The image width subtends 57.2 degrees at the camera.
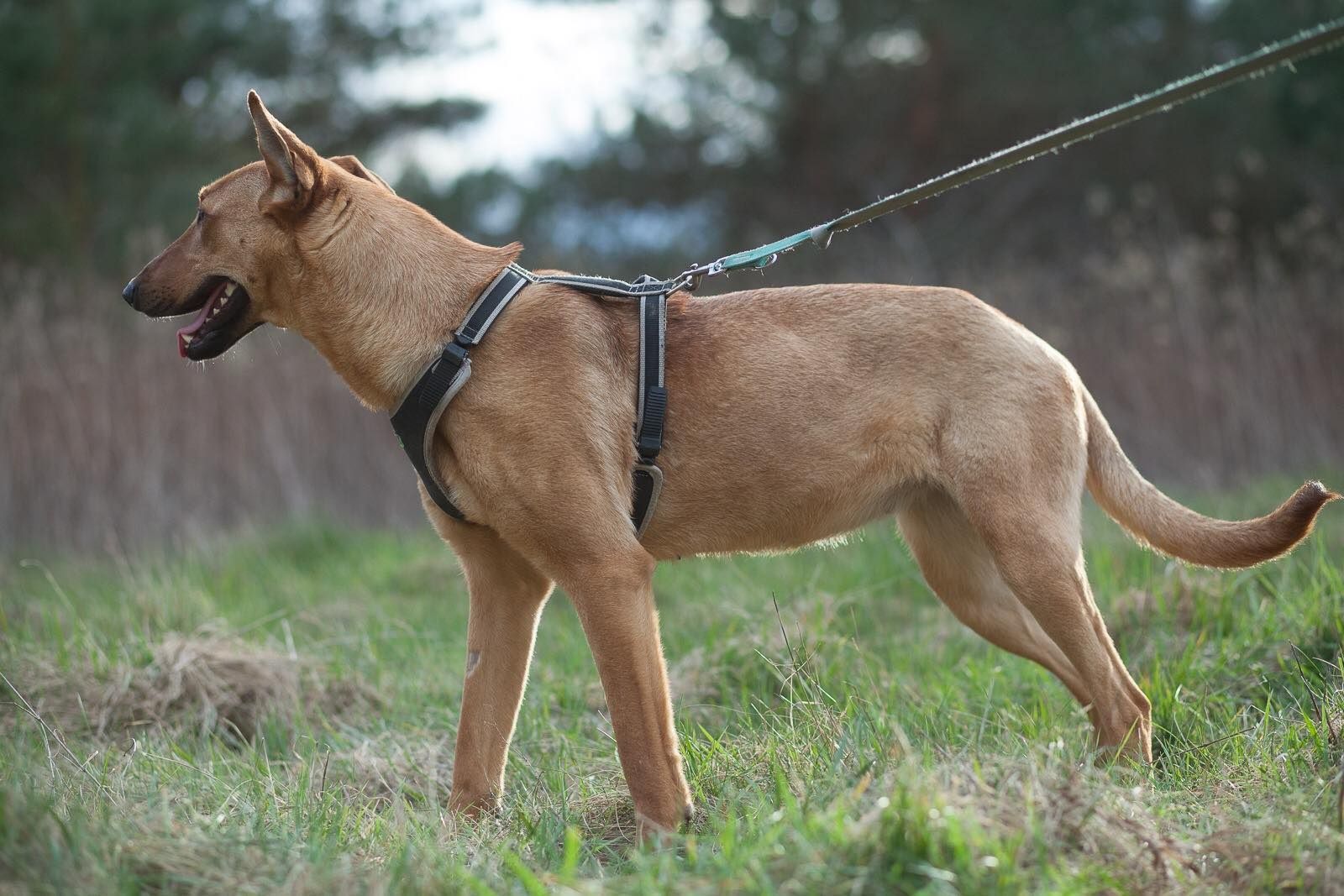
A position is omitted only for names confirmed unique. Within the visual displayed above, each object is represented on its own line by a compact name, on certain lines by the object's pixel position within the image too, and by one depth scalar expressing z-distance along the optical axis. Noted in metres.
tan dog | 3.54
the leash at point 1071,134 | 2.99
